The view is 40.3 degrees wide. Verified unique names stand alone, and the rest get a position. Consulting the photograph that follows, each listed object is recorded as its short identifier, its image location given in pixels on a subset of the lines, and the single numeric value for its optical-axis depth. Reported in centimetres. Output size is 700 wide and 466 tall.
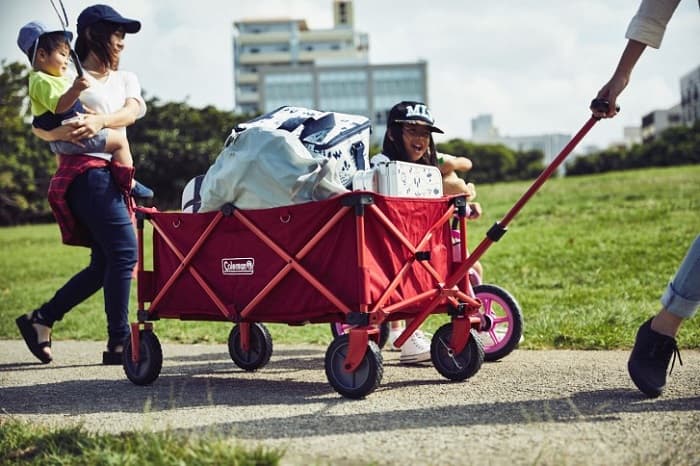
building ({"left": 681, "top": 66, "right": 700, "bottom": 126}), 9725
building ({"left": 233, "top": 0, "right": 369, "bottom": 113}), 13675
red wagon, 416
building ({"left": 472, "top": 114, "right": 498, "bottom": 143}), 16075
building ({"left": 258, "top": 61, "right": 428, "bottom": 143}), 12388
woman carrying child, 541
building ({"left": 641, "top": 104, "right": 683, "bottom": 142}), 10875
